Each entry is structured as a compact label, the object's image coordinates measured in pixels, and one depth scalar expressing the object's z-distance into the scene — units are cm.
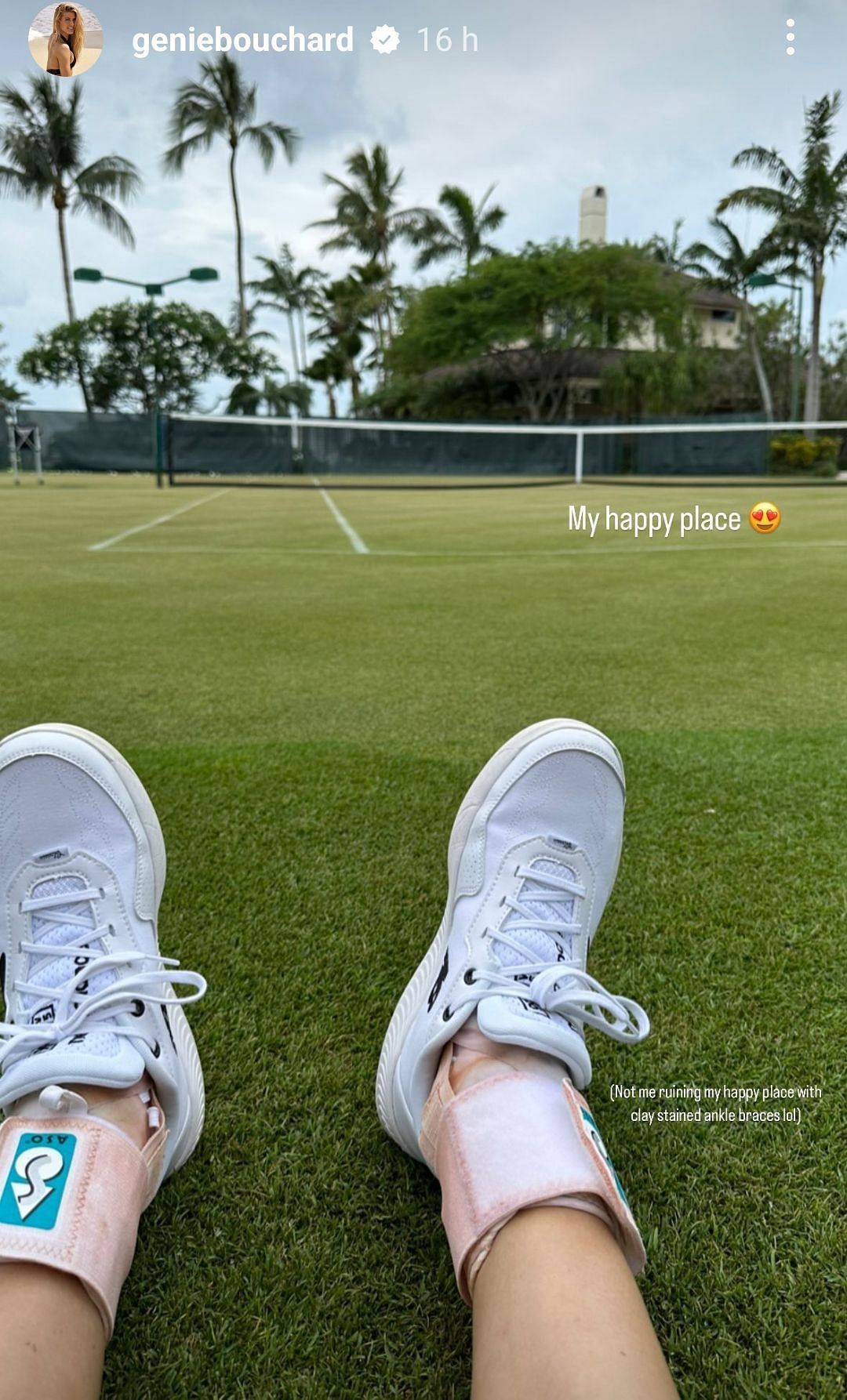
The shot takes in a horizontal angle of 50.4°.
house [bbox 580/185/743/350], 3606
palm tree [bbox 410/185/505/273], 3609
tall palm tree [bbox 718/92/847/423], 2419
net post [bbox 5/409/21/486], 1817
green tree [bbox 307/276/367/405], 4034
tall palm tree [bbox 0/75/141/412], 2650
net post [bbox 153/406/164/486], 1577
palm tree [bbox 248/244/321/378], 4003
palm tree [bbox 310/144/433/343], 3475
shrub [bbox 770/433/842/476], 2030
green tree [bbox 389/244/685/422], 3297
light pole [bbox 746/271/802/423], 2859
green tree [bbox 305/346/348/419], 4262
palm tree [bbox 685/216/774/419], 3022
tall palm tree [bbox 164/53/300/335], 2469
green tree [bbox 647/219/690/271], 3644
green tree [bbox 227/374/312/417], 3588
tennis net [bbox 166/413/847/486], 2012
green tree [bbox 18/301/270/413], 3341
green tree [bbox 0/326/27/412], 3491
